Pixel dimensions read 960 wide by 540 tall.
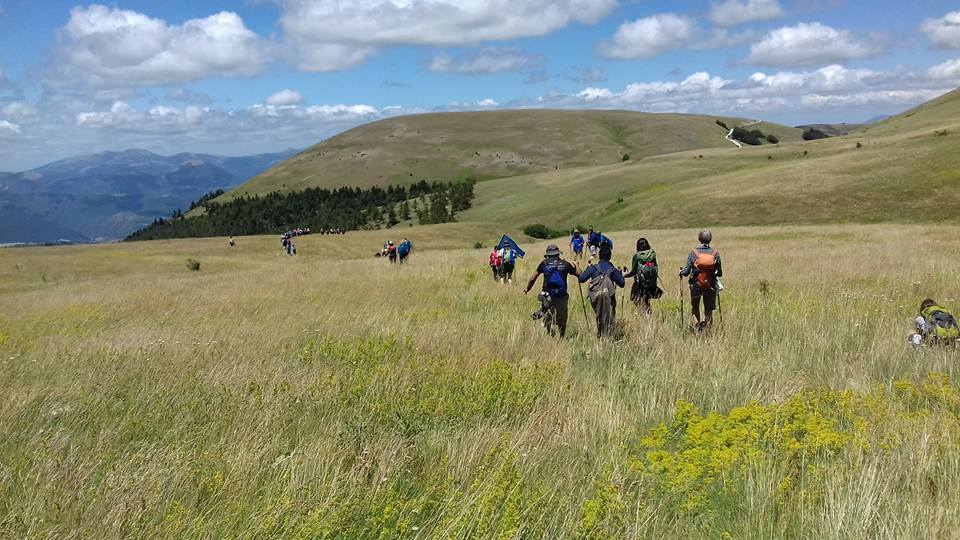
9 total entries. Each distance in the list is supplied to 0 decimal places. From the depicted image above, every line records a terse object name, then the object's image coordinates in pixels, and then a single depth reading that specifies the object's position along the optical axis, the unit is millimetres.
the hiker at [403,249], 26094
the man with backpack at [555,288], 9234
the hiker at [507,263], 16344
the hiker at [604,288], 8977
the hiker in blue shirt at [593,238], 17033
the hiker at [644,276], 11078
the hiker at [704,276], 9844
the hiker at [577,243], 24172
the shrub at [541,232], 65875
